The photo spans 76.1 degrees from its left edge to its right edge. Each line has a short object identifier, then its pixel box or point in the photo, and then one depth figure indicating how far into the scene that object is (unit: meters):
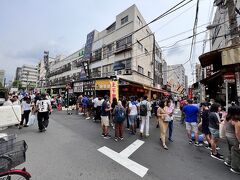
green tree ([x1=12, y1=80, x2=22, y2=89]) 78.31
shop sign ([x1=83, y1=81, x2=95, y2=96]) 17.30
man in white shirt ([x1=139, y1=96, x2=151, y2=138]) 7.40
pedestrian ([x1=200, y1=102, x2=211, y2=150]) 5.66
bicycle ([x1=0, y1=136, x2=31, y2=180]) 2.47
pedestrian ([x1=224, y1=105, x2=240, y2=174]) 4.01
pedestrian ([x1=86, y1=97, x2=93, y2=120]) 12.66
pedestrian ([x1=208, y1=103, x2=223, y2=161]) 5.05
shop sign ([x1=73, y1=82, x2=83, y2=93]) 18.60
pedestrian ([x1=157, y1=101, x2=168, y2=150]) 6.12
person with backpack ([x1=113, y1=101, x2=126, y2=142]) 6.59
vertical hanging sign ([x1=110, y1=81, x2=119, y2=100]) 12.84
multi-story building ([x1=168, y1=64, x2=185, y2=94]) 60.50
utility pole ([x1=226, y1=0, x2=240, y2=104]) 6.84
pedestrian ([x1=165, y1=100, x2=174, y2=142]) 6.55
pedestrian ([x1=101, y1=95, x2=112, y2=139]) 6.93
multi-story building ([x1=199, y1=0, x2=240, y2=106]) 6.28
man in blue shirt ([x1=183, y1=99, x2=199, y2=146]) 6.35
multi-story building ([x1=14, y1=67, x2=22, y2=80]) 124.47
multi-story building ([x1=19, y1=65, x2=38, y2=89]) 99.93
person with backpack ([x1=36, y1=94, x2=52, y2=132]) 7.62
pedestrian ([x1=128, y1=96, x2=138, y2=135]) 7.69
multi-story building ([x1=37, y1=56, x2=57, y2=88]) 57.88
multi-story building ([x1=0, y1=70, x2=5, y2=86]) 90.88
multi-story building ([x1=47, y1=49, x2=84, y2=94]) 34.25
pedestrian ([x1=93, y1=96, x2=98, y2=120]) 11.07
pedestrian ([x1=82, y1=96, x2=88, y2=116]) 13.12
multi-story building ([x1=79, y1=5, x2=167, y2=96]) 20.64
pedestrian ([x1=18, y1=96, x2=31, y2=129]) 8.58
